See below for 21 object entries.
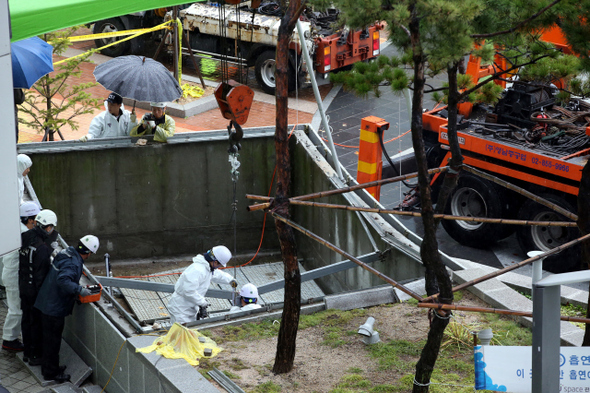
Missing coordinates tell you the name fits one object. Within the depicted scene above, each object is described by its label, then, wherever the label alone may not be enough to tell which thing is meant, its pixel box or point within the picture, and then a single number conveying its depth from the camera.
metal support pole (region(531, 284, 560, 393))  8.15
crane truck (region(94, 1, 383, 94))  33.62
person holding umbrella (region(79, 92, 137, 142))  22.86
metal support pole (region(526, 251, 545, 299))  12.26
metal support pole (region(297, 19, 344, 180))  17.95
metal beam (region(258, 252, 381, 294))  17.70
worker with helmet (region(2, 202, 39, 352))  16.91
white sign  9.23
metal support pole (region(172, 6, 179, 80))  32.22
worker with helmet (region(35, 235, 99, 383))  15.49
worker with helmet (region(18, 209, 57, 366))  15.94
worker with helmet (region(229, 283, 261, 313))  17.52
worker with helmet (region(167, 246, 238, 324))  16.59
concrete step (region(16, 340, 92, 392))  16.14
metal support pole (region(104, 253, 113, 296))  20.09
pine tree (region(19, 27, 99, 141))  26.33
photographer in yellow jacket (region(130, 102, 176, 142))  22.91
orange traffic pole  23.23
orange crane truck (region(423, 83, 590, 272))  20.75
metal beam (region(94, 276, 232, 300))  17.78
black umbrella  21.67
